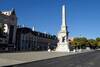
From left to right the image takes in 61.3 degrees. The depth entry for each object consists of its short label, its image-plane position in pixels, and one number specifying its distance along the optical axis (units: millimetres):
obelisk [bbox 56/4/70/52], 28545
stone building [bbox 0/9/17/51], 32806
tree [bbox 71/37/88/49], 53163
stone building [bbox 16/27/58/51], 37971
